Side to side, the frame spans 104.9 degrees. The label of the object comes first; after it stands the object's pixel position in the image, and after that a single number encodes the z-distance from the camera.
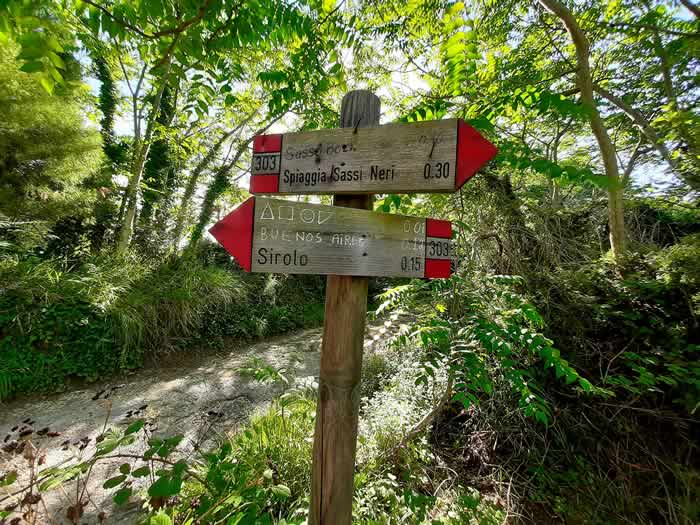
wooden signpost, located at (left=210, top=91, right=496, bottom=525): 0.92
